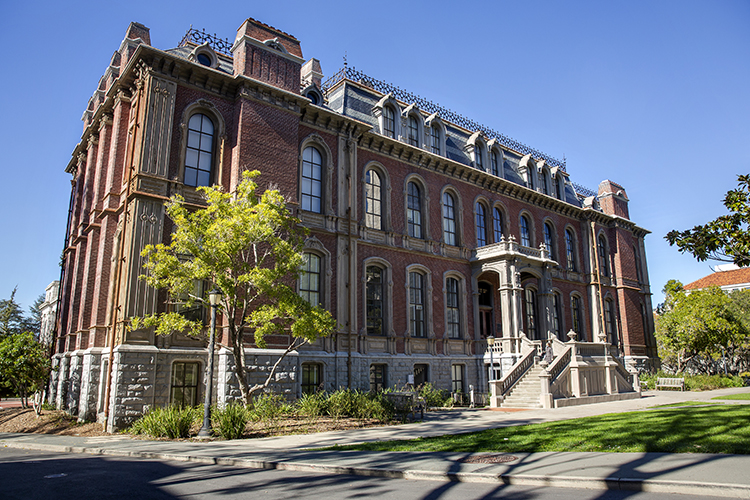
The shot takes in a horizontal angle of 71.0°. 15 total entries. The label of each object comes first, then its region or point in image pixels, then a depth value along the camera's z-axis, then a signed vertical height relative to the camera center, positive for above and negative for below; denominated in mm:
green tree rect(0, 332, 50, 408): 21906 -5
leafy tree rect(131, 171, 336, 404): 15461 +2838
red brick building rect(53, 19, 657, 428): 18375 +6516
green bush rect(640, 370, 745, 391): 30828 -1366
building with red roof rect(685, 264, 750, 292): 66250 +9881
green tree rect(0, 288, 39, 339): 61088 +5336
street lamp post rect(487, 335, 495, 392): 26078 +82
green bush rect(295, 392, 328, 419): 16906 -1494
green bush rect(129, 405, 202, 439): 13812 -1604
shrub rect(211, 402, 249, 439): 13484 -1558
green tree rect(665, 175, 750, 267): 9844 +2328
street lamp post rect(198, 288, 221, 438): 13516 -514
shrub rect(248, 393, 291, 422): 15945 -1465
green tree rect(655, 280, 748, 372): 33562 +1985
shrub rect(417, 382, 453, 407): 23344 -1562
